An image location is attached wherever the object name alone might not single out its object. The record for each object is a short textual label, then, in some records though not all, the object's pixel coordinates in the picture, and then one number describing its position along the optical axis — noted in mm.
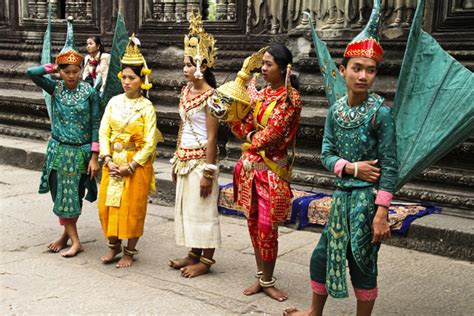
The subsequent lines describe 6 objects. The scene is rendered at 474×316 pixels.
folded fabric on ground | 4832
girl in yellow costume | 4332
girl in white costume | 4133
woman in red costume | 3740
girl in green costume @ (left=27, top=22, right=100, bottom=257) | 4613
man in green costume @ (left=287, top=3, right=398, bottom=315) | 3025
